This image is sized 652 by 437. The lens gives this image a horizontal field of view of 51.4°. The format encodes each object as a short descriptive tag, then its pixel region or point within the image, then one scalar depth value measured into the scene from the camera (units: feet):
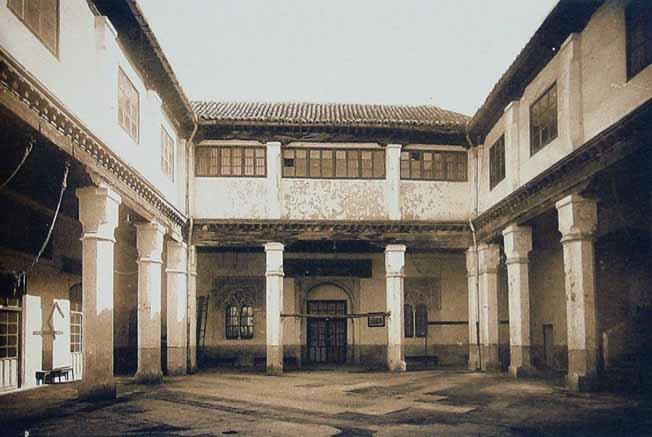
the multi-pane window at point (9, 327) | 49.98
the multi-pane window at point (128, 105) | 45.02
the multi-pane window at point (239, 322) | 78.69
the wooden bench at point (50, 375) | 54.64
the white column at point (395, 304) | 66.74
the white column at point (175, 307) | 63.21
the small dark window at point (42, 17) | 29.12
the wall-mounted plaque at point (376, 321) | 68.22
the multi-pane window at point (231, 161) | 66.90
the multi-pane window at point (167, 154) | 57.92
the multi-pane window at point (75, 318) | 63.26
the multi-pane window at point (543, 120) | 48.57
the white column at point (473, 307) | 68.74
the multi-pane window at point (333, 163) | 67.77
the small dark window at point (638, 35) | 35.12
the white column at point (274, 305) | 65.57
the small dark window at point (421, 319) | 80.64
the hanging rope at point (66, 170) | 34.67
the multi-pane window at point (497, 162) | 61.11
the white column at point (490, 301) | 65.87
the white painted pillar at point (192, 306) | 66.28
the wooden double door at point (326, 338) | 79.77
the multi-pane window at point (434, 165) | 68.64
